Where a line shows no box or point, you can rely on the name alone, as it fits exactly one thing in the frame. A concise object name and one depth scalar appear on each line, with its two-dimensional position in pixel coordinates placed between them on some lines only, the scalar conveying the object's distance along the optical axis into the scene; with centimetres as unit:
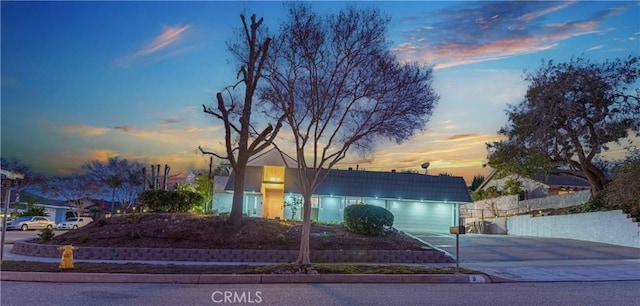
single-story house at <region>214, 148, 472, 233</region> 3259
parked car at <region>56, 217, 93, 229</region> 4316
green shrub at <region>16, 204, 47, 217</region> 4944
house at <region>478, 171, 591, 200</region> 3900
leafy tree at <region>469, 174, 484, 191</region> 6461
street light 1458
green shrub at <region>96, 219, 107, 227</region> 1995
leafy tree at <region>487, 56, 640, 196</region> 2542
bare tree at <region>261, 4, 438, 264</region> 1441
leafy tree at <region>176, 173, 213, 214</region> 2783
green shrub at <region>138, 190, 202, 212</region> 2464
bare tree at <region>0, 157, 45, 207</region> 4522
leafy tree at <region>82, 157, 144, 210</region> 4330
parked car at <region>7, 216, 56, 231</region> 4116
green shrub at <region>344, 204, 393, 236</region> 1922
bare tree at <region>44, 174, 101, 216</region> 5303
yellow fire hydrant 1254
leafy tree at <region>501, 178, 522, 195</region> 3666
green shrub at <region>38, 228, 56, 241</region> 1845
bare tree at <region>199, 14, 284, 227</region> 1758
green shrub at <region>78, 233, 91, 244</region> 1748
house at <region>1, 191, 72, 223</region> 5419
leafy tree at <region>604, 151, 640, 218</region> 2209
